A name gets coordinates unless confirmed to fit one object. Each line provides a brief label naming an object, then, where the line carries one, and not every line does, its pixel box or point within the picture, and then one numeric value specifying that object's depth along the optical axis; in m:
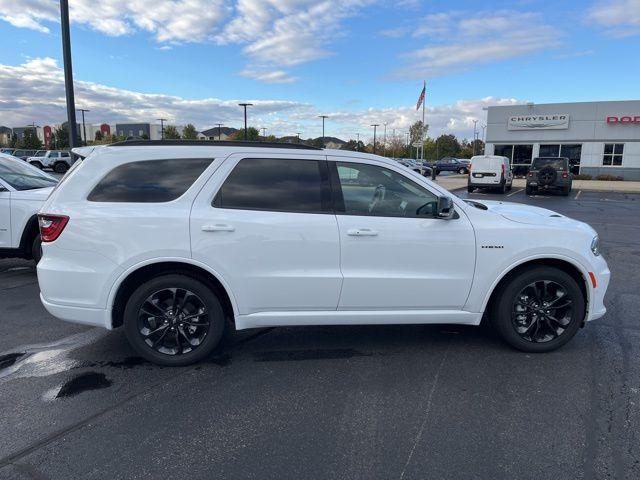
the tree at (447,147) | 94.56
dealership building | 35.50
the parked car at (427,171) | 40.41
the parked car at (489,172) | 23.62
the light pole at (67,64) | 8.36
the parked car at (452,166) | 50.50
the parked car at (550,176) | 22.89
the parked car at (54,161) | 40.50
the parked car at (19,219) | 6.57
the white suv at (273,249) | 3.70
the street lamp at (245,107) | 45.81
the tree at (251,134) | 63.78
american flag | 33.30
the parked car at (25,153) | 45.19
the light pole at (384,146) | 88.19
